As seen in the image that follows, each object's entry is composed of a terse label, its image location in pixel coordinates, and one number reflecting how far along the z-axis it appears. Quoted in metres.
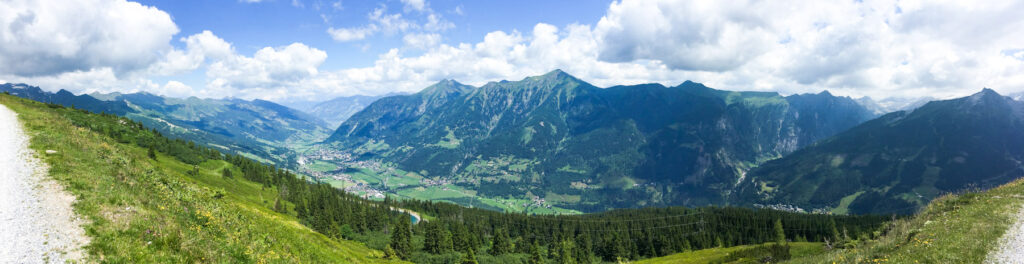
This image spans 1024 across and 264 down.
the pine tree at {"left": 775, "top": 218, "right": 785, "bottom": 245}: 129.62
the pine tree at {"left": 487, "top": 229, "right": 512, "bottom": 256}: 132.38
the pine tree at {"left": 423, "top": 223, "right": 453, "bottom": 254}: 118.88
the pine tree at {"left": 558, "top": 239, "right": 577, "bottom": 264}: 121.72
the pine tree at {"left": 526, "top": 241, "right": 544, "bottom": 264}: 117.67
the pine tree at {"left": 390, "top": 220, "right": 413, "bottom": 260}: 105.06
